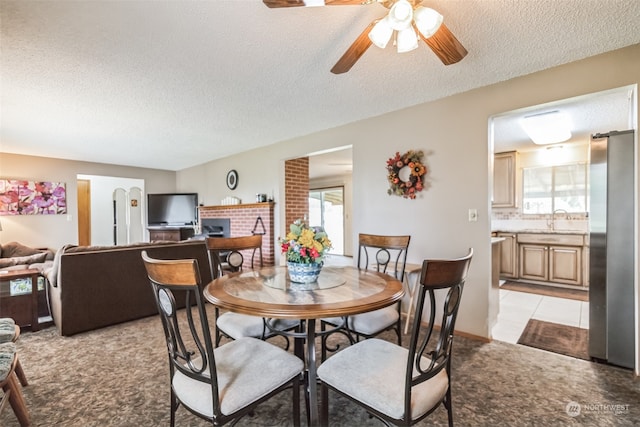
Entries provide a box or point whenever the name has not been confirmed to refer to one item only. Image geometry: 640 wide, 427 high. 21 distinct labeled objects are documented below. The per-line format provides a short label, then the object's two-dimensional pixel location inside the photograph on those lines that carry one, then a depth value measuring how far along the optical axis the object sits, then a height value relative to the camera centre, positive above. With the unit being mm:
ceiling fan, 1345 +915
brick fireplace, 4867 -200
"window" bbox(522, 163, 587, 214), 4719 +295
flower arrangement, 1693 -206
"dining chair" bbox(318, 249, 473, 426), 1129 -727
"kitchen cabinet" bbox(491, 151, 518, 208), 5105 +485
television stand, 6867 -526
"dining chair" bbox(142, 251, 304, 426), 1140 -719
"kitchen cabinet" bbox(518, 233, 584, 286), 4359 -789
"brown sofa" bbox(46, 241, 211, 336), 2816 -762
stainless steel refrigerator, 2166 -330
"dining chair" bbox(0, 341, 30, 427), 1462 -926
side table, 2879 -907
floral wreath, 3078 +374
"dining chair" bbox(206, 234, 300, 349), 1885 -734
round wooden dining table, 1283 -440
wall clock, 5668 +596
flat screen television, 6867 +37
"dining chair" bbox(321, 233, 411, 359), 1927 -754
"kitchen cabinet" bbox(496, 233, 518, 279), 4859 -826
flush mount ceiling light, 3260 +970
